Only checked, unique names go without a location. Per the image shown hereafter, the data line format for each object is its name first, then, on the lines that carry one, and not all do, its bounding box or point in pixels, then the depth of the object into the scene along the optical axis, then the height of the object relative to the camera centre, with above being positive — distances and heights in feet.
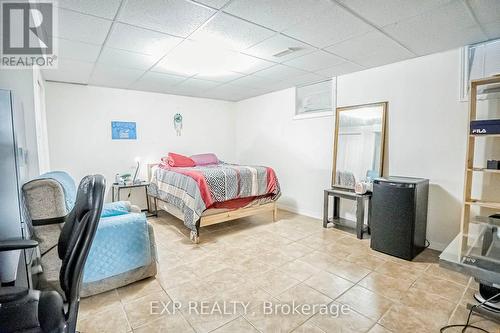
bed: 10.43 -2.12
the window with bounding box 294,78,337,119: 13.03 +2.81
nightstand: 13.58 -2.56
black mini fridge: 8.70 -2.46
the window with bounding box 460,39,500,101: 8.22 +3.05
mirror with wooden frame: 11.10 +0.26
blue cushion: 6.60 -2.82
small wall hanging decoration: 16.52 +1.73
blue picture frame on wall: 14.28 +1.07
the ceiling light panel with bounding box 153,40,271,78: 8.86 +3.61
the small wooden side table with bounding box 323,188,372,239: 10.72 -2.62
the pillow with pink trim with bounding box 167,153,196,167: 14.47 -0.75
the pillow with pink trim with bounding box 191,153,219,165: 16.27 -0.71
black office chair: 3.19 -2.01
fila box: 7.32 +0.72
